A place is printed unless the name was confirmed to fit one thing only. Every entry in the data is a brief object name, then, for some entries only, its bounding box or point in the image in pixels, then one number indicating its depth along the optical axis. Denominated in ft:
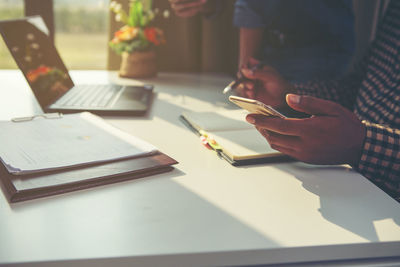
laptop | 3.26
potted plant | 5.09
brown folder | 1.78
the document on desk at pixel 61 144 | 2.00
